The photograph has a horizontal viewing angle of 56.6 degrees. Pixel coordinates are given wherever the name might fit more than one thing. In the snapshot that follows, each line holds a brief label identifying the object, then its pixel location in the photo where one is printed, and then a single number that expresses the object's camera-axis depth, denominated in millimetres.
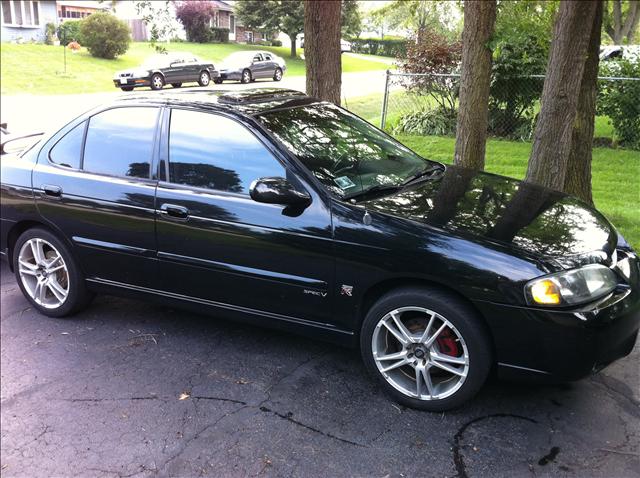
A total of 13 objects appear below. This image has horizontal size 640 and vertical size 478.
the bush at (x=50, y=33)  35156
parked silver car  25234
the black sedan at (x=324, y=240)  3051
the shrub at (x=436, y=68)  11742
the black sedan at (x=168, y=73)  23750
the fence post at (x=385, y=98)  10883
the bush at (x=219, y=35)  25538
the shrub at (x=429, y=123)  11797
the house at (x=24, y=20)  35688
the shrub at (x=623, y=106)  9594
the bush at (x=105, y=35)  29844
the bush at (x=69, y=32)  32091
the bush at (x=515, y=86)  10570
